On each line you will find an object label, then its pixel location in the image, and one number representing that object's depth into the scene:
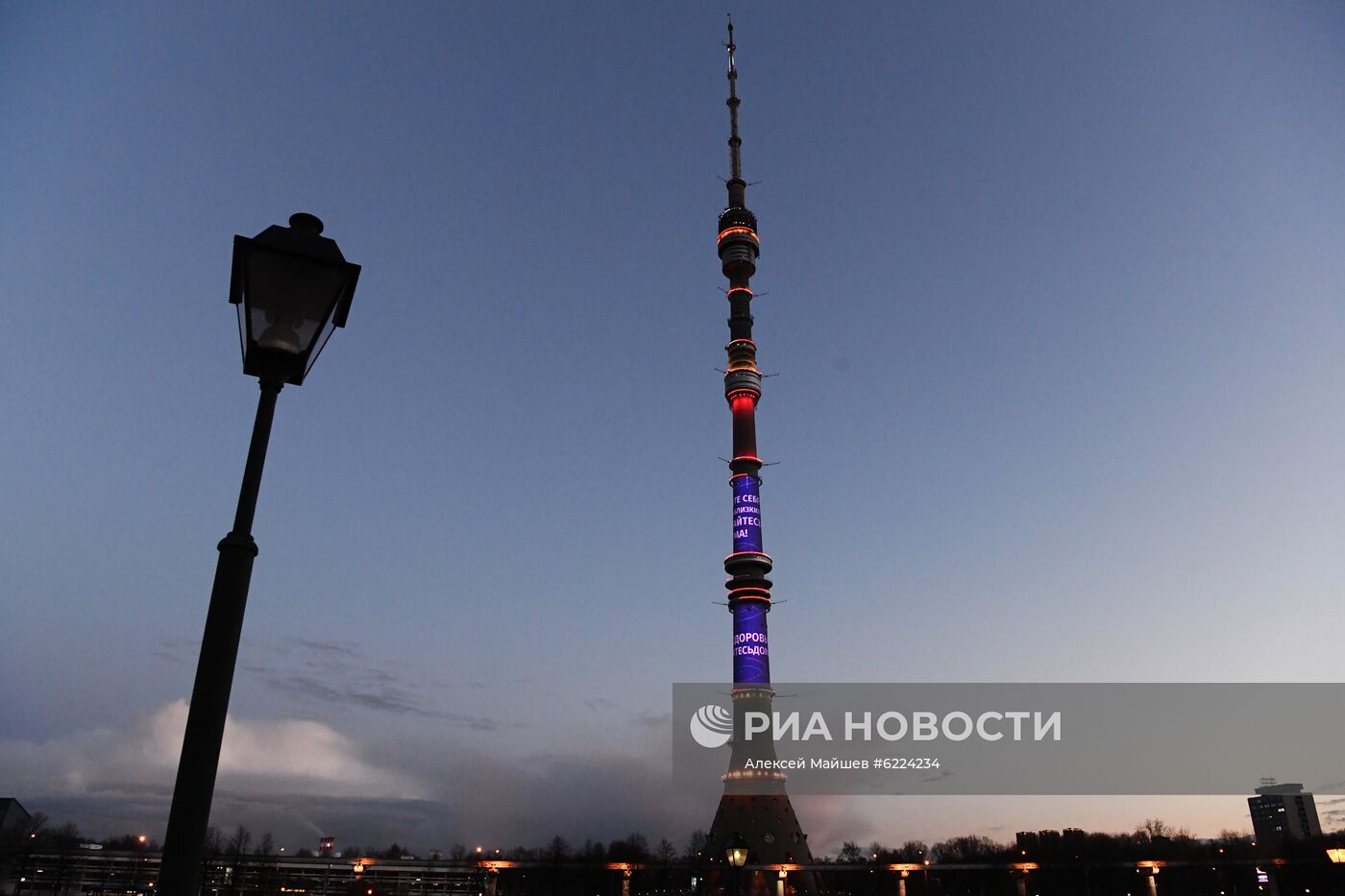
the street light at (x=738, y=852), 24.19
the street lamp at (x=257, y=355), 4.46
